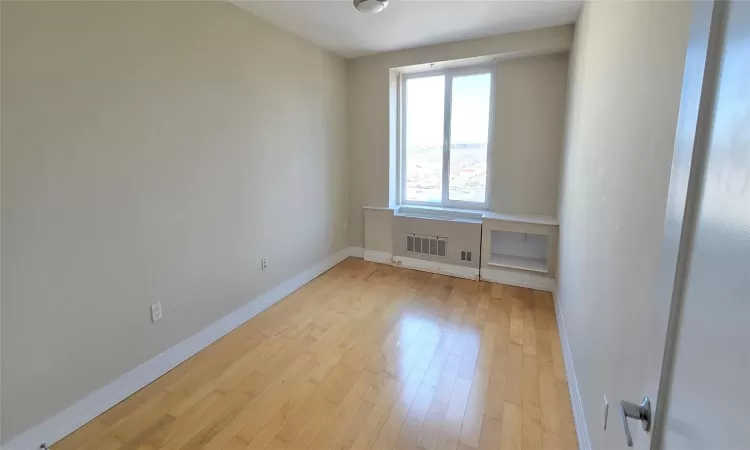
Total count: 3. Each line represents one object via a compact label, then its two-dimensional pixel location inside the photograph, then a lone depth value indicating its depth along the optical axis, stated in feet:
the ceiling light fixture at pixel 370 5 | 8.46
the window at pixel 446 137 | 13.15
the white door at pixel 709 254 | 1.28
